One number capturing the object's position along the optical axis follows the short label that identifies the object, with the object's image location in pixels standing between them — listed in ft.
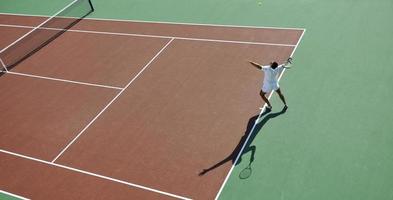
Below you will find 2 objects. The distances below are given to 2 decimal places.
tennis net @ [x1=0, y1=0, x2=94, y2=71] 55.77
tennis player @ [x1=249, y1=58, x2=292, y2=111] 35.87
